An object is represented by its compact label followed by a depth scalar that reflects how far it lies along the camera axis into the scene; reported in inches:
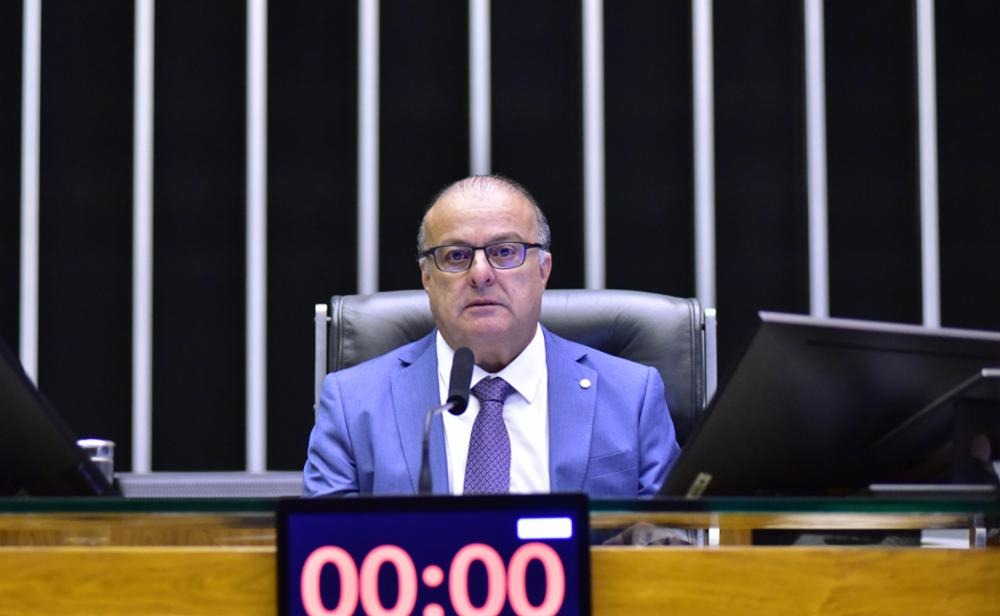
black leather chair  183.0
